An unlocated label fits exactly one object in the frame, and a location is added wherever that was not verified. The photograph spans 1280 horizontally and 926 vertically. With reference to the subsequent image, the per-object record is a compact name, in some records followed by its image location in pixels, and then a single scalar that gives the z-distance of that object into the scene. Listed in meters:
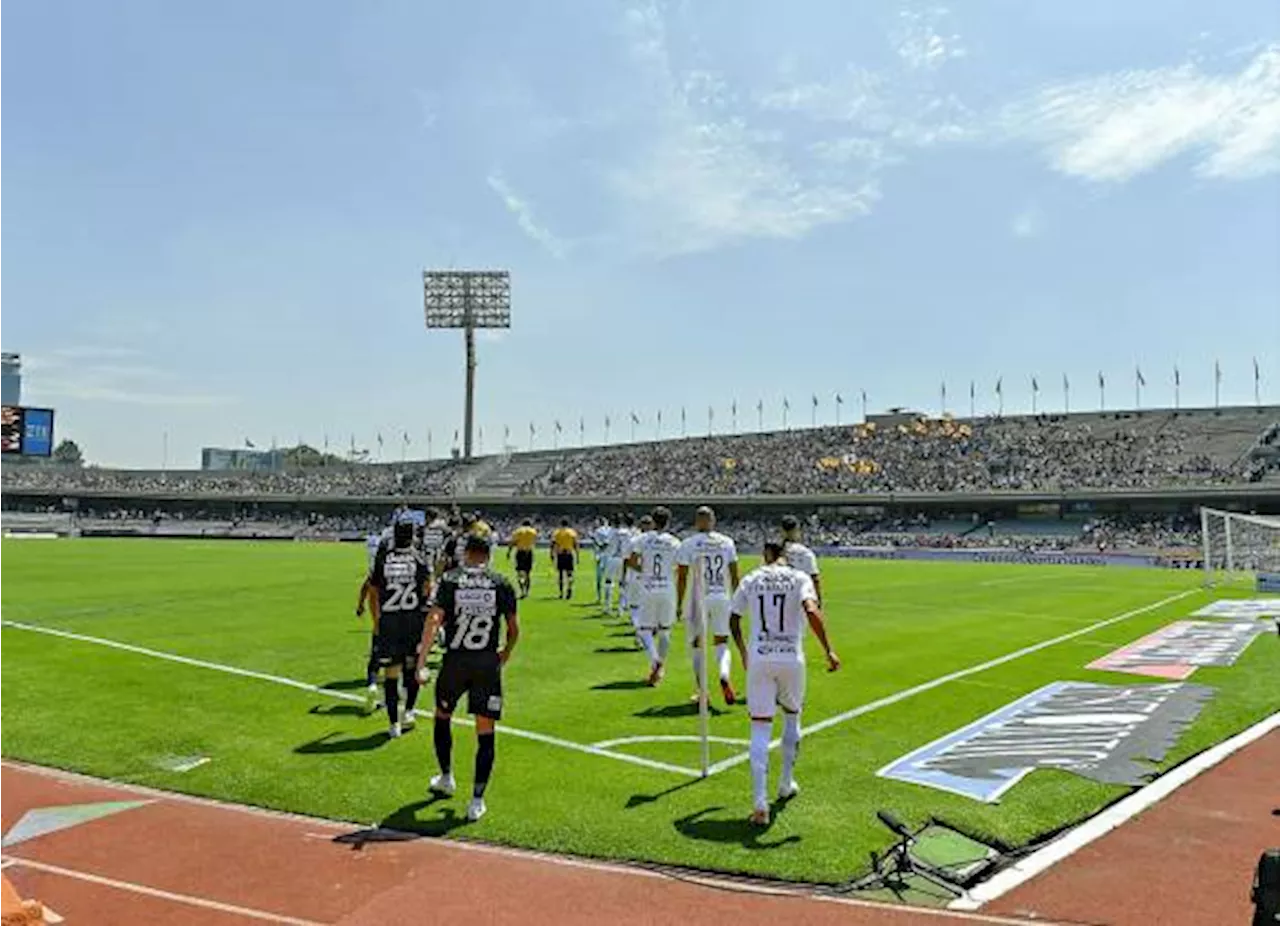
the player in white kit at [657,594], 14.79
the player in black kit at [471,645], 8.73
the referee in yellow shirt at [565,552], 26.50
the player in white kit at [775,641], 8.61
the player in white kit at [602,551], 24.45
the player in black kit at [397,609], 11.23
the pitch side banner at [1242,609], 26.47
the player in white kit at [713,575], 11.91
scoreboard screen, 76.25
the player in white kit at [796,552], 11.59
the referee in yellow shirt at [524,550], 25.59
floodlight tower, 104.06
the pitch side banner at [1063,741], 9.84
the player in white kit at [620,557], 22.39
